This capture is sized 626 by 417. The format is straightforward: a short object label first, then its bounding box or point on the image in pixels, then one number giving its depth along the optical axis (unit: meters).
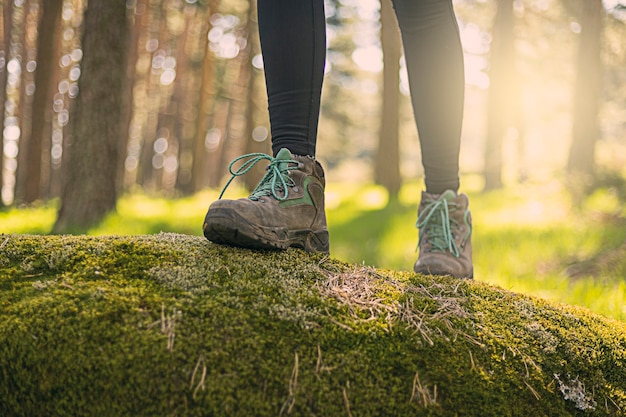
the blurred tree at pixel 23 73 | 14.48
